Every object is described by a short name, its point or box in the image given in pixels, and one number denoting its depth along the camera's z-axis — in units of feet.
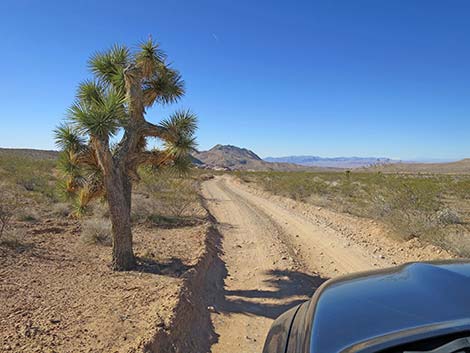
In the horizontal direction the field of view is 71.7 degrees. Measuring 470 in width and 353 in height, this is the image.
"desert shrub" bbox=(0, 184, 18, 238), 27.52
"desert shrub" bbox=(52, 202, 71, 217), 37.63
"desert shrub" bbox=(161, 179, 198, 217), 42.65
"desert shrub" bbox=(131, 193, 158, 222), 36.94
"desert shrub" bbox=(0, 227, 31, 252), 23.44
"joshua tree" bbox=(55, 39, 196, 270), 20.24
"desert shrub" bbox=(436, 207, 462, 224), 35.45
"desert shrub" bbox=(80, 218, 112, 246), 26.99
